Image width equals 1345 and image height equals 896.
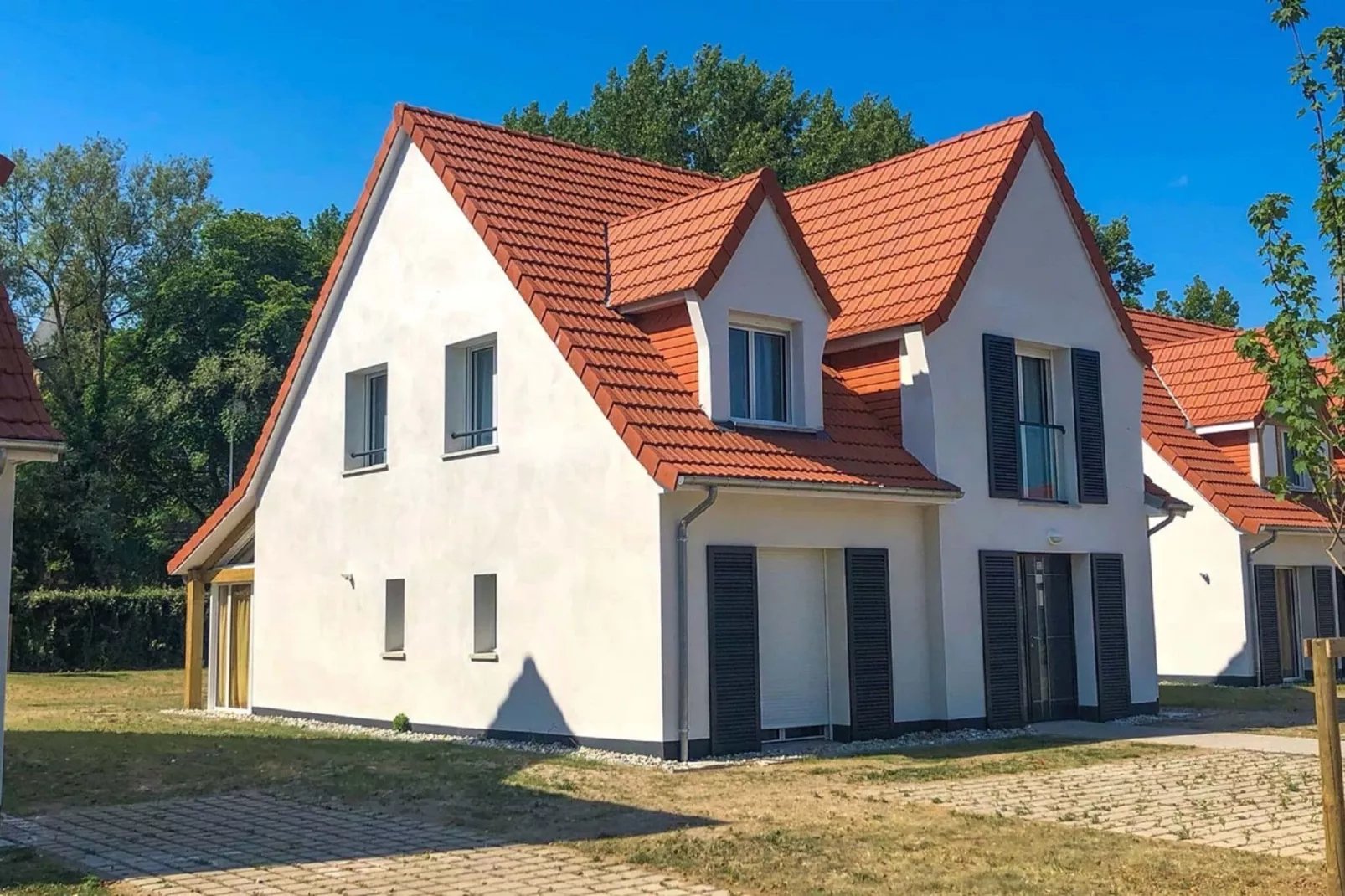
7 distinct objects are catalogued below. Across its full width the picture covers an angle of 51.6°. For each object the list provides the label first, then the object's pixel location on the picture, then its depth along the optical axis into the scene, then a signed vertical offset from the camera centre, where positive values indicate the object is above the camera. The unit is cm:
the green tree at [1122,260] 5516 +1448
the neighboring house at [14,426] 1080 +167
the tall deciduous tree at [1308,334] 884 +186
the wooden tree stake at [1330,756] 773 -74
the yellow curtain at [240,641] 2377 -7
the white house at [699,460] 1647 +228
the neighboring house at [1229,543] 2742 +161
